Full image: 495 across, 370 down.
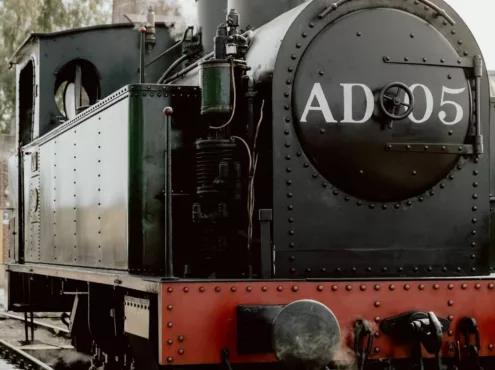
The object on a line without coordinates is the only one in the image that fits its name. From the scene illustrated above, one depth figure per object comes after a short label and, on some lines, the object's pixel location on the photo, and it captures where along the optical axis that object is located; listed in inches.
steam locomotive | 170.9
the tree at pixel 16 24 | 1246.3
